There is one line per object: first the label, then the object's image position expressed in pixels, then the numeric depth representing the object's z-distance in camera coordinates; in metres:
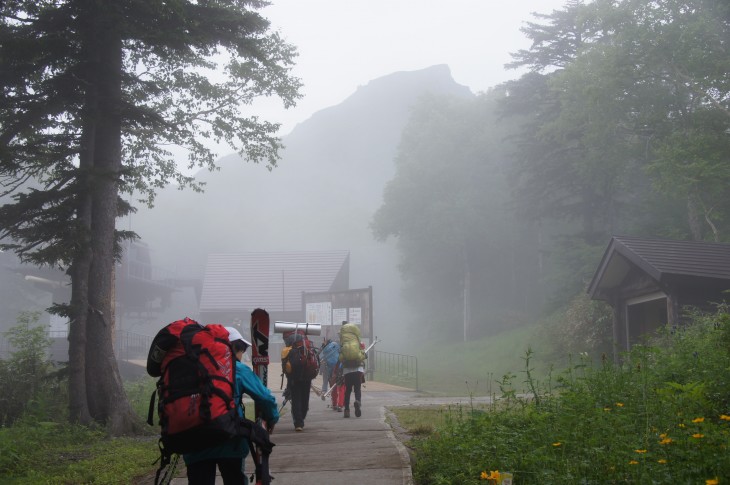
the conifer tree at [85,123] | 12.34
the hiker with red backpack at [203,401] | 4.43
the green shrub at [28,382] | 13.80
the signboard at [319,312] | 31.78
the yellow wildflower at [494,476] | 5.11
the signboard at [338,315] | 30.80
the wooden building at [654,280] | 16.97
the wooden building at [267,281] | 48.00
